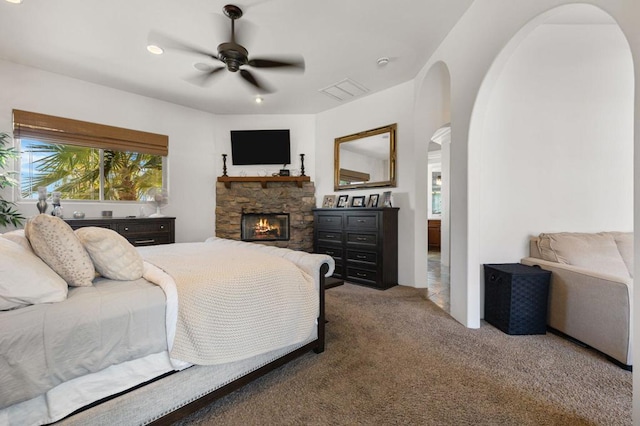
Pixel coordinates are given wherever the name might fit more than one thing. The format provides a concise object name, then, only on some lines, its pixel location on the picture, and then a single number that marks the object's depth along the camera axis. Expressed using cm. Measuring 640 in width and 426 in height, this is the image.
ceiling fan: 223
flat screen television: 467
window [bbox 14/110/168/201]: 328
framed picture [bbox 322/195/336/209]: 446
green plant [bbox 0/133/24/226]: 291
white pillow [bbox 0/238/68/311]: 98
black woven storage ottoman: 219
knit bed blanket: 126
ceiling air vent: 370
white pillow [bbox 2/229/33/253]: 126
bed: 96
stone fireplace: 468
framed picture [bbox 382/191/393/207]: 378
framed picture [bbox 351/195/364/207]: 413
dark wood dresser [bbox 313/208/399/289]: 355
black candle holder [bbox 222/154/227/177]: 471
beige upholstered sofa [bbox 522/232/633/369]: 176
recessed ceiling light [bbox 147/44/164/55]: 279
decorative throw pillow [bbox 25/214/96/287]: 119
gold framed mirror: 391
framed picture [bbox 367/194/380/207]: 397
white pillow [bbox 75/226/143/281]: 133
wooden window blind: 316
